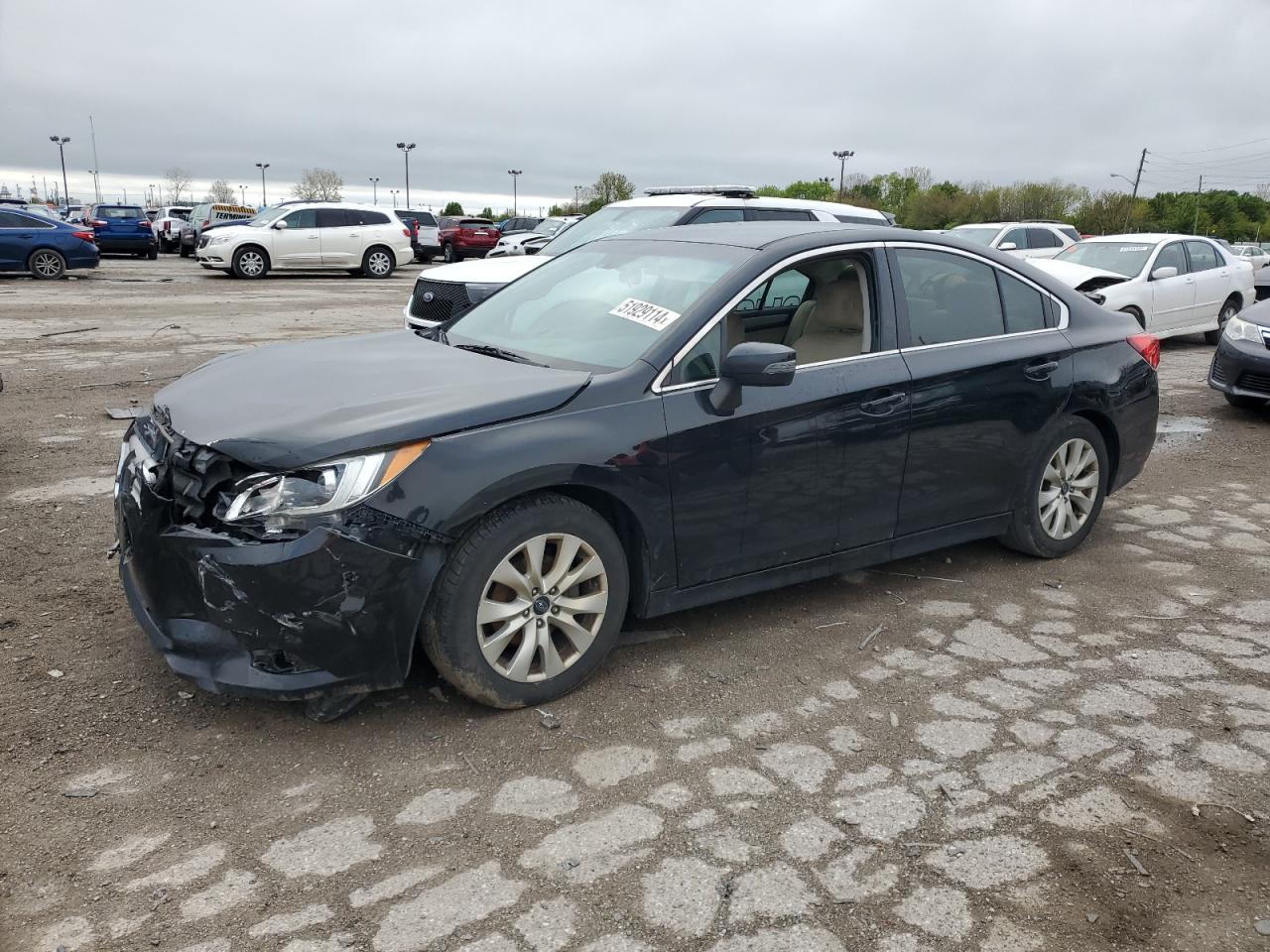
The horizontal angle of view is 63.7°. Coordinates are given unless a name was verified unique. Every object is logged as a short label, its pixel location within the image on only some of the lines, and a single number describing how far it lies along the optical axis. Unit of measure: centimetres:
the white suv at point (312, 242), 2289
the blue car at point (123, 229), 2980
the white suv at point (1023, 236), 1802
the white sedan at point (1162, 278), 1276
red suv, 3384
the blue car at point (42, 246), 2091
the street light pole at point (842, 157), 6912
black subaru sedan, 317
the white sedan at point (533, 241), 1445
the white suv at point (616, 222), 973
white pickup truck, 3656
